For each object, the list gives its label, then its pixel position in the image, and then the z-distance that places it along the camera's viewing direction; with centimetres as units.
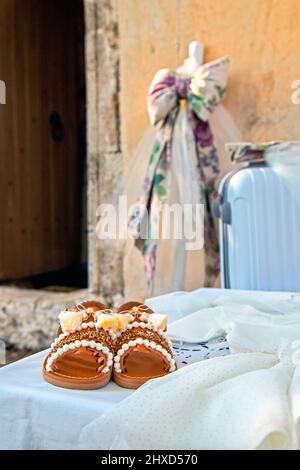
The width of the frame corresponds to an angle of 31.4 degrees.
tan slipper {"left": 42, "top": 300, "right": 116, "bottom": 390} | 88
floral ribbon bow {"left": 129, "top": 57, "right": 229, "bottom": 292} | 225
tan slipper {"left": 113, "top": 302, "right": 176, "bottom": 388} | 90
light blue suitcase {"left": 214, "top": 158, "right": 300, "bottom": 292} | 184
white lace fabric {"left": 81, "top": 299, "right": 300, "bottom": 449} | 69
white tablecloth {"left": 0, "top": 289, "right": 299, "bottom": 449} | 81
